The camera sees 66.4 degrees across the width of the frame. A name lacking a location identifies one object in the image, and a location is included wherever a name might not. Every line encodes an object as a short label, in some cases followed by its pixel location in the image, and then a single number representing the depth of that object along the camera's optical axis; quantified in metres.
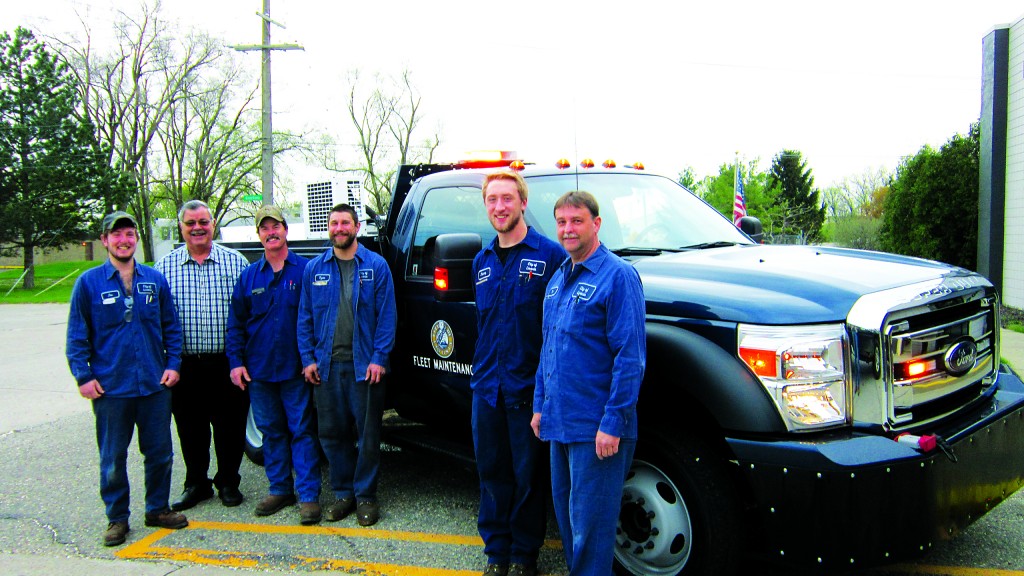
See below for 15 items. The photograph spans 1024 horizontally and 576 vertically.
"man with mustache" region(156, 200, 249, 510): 4.95
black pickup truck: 2.82
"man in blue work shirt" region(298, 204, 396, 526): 4.55
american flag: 17.45
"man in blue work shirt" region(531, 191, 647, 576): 2.95
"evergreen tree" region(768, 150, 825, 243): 59.59
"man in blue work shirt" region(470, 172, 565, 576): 3.53
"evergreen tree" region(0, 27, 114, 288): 34.03
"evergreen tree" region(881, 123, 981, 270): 17.88
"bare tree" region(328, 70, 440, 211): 51.97
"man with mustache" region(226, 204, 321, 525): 4.77
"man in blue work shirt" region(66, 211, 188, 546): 4.43
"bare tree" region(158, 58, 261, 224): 44.74
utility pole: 20.02
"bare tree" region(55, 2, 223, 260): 41.16
